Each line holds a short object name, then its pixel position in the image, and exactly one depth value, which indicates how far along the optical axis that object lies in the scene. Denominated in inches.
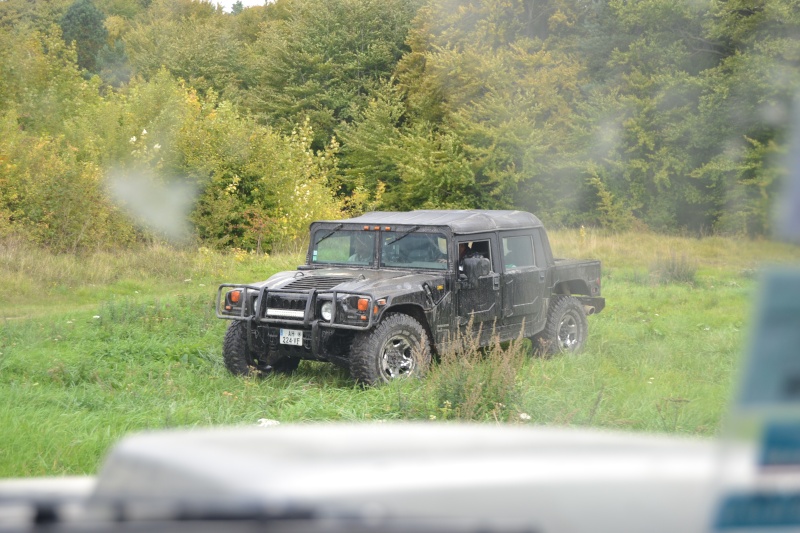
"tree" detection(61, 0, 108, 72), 4217.5
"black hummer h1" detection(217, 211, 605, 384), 666.2
